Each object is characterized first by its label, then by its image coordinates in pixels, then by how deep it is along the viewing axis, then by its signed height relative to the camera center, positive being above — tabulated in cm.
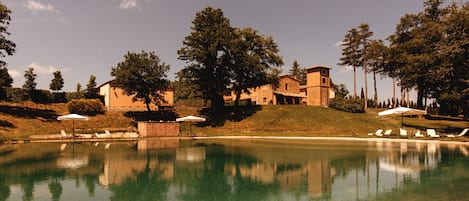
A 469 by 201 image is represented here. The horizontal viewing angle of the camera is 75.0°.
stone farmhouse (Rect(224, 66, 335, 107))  5884 +285
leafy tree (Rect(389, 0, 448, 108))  3759 +802
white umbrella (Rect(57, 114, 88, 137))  3165 -86
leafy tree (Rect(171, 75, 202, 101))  4646 +279
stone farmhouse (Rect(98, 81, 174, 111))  5437 +134
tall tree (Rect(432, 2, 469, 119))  3331 +519
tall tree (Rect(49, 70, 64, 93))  5369 +461
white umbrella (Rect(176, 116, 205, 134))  3679 -139
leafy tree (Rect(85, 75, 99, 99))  5109 +336
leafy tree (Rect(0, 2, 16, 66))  3912 +925
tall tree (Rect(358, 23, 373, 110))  6258 +1348
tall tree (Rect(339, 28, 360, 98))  6419 +1173
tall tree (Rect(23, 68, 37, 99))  4702 +439
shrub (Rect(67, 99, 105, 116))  4450 +29
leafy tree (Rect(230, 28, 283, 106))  4750 +766
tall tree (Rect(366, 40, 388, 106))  5629 +948
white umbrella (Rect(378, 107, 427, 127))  3303 -80
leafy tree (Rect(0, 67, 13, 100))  4480 +462
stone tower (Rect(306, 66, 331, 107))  5859 +391
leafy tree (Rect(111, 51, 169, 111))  4403 +476
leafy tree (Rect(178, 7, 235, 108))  4625 +824
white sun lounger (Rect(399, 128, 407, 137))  3134 -288
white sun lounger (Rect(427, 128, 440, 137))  3010 -287
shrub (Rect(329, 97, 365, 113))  4960 +18
